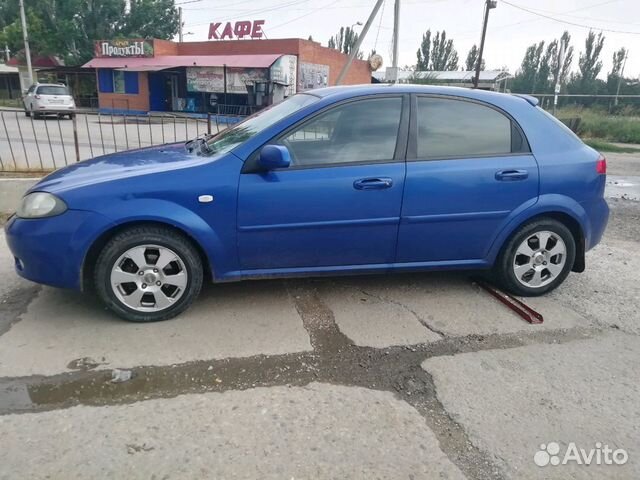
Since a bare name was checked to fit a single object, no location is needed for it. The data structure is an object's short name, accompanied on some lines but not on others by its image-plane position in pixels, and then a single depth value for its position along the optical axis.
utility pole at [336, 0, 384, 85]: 18.84
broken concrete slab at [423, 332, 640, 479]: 2.32
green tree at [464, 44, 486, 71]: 66.50
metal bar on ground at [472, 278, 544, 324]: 3.66
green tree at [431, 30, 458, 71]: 66.06
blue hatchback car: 3.24
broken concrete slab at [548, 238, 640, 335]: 3.78
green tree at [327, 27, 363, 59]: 59.41
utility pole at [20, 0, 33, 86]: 31.58
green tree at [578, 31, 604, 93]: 52.00
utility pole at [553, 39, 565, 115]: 25.40
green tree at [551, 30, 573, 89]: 53.06
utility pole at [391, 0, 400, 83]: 21.47
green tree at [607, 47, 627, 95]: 48.41
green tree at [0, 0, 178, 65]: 41.00
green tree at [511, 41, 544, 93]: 56.61
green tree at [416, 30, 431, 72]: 66.81
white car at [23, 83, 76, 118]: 21.98
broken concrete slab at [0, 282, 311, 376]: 2.98
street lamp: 27.91
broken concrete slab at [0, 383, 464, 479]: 2.14
